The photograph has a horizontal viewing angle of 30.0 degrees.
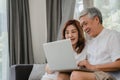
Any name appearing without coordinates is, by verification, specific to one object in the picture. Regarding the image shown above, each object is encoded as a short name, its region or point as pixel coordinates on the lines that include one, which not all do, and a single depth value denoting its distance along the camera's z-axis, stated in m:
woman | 2.10
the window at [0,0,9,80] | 3.52
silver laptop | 1.70
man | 1.74
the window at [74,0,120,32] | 3.03
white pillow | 2.62
